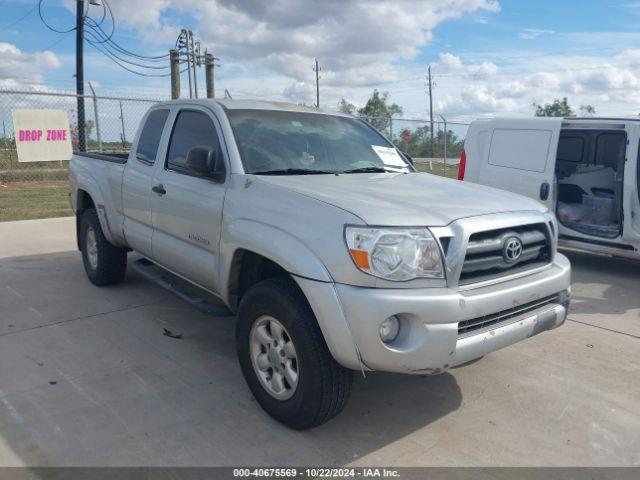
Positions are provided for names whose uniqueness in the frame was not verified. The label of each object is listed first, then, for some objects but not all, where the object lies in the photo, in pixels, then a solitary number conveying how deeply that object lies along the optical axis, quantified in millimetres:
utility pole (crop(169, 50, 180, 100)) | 16795
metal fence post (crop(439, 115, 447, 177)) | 18703
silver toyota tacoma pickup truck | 2727
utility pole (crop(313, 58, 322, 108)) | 52391
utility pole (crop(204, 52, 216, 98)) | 17969
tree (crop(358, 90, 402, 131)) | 47188
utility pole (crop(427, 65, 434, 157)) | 55250
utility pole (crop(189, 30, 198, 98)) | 21189
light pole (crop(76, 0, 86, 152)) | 18375
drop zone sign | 13875
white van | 6645
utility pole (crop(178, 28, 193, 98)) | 20641
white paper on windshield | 4434
